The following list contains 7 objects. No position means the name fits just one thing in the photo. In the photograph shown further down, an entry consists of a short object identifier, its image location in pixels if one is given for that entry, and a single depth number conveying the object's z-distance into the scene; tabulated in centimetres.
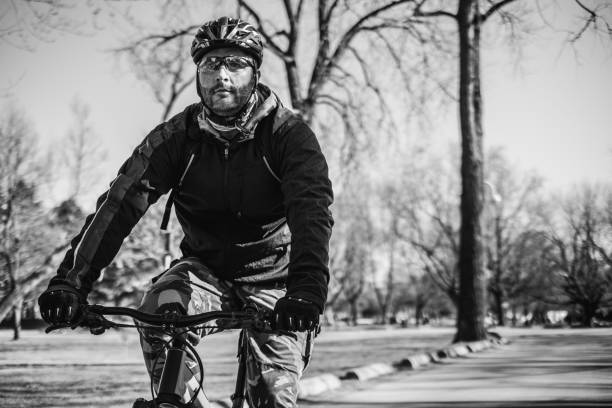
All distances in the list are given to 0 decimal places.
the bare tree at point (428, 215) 3722
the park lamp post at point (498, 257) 4141
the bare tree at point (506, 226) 3722
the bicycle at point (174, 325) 200
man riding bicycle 244
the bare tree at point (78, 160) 2047
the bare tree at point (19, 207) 1798
